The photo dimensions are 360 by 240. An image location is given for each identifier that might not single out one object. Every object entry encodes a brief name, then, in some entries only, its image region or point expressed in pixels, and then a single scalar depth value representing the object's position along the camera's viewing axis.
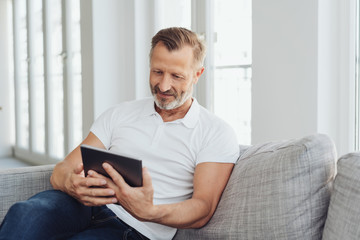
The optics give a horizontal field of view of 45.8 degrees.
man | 1.32
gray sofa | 1.08
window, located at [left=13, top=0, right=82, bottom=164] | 4.32
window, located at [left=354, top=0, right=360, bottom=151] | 2.07
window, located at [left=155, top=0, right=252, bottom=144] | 2.67
